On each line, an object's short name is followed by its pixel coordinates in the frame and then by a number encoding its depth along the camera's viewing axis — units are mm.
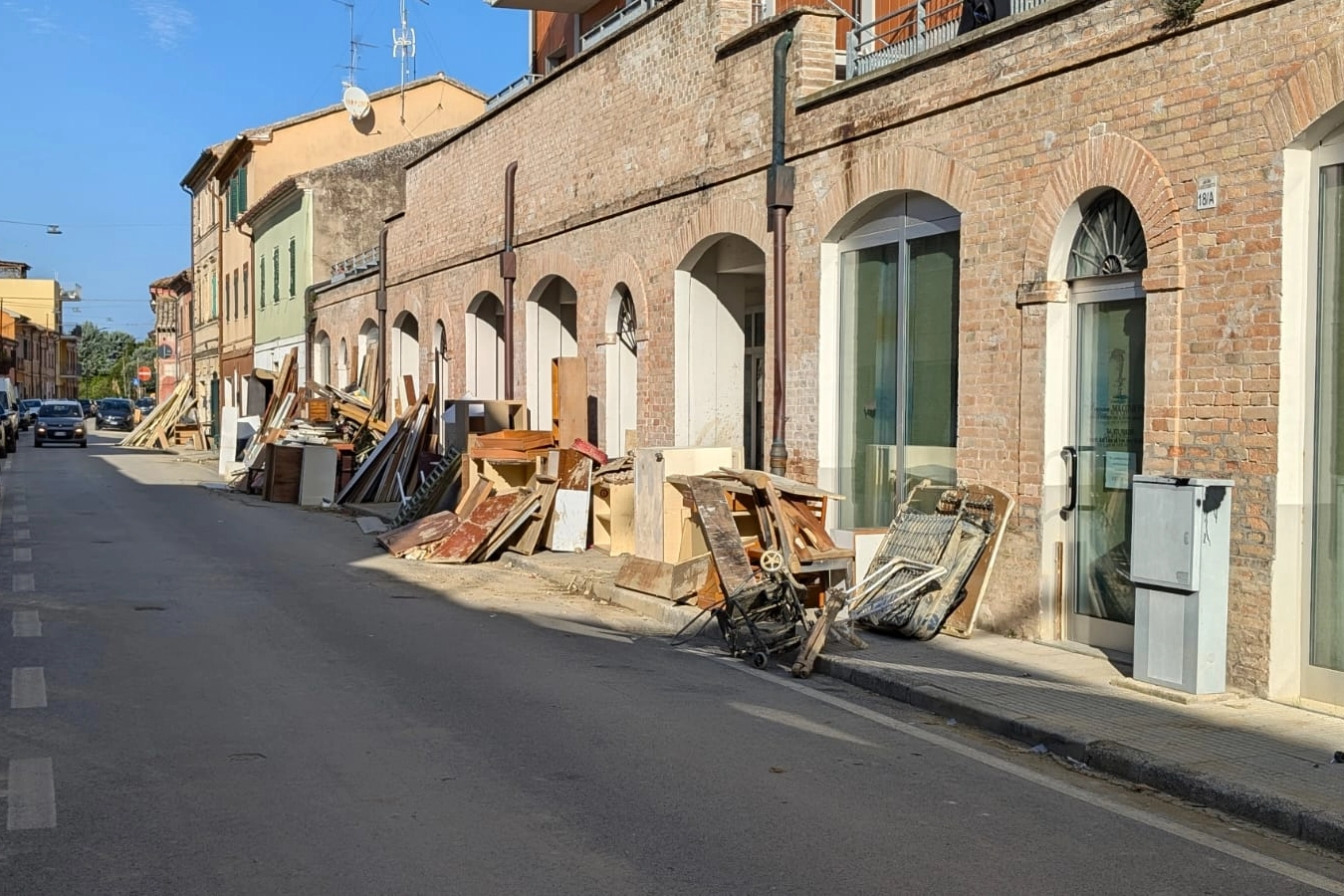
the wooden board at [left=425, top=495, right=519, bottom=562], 15578
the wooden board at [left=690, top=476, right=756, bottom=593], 10617
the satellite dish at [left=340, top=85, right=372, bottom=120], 40938
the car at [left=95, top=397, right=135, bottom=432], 69938
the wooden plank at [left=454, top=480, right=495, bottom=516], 16891
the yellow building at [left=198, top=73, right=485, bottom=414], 42281
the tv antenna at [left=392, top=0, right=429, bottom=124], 40375
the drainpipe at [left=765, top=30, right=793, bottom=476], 13516
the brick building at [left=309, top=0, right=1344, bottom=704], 8117
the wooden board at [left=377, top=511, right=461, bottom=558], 16016
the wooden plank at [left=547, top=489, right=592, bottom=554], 16062
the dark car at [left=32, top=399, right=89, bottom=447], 48219
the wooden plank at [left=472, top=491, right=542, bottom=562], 15758
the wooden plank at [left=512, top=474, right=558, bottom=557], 15844
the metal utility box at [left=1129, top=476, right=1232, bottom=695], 8039
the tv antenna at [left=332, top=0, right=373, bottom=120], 40938
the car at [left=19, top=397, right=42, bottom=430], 68625
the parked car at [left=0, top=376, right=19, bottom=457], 41931
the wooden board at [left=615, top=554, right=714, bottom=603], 11773
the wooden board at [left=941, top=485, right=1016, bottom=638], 10383
